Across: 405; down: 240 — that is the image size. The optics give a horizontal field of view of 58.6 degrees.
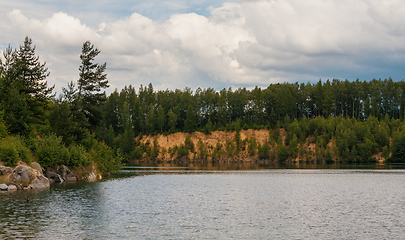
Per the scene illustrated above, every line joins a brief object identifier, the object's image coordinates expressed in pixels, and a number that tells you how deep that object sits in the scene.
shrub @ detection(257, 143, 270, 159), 180.38
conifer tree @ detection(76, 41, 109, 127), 89.12
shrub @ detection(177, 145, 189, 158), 192.00
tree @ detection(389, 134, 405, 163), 153.00
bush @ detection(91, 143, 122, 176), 81.71
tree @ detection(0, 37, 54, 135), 66.12
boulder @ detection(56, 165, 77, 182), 65.75
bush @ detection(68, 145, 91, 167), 67.67
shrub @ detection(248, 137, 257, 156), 184.62
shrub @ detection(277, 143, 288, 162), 175.50
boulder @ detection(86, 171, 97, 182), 71.31
